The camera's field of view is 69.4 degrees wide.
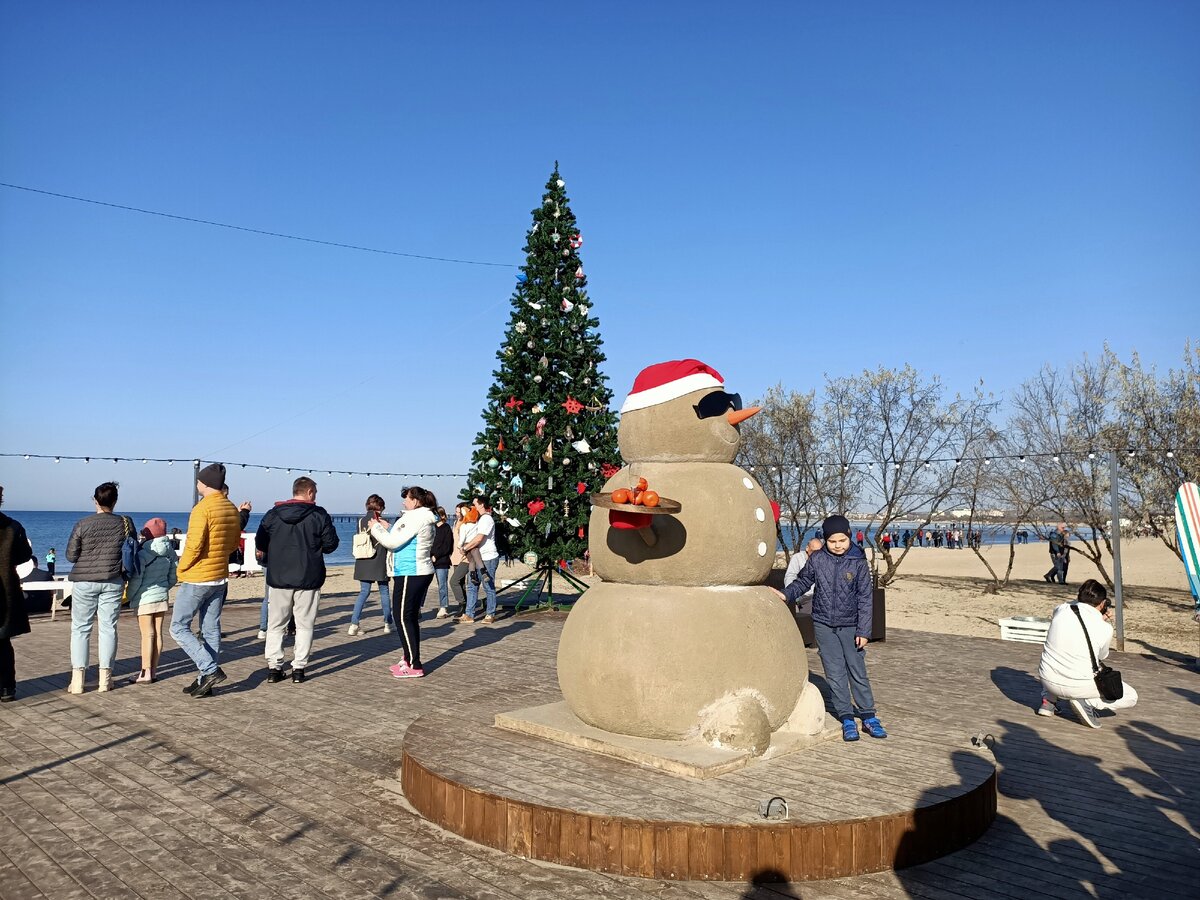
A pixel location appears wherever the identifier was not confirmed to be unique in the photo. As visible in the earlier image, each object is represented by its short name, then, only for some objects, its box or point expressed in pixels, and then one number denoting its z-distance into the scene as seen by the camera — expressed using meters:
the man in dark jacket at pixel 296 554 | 9.05
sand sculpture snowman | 5.82
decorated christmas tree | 16.05
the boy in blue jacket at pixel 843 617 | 6.60
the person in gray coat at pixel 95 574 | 8.71
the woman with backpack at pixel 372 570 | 12.40
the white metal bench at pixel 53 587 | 15.50
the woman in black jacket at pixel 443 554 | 14.05
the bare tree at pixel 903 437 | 25.38
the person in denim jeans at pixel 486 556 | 14.69
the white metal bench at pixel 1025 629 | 13.68
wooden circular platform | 4.57
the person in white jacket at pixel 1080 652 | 8.09
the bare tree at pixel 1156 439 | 20.16
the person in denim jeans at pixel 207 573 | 8.56
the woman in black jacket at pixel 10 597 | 8.30
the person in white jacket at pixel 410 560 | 9.21
